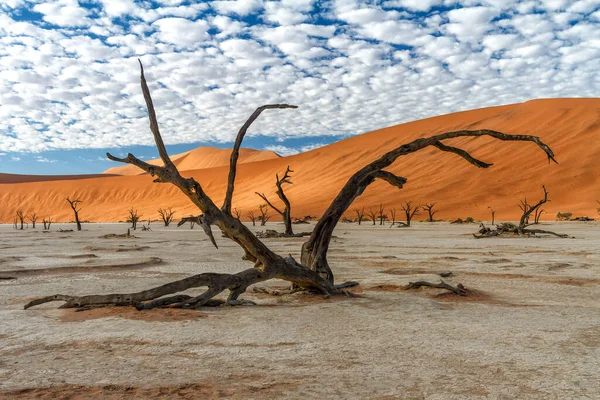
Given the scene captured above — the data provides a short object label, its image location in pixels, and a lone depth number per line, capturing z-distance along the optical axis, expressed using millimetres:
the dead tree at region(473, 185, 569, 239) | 19170
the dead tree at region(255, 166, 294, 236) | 20656
